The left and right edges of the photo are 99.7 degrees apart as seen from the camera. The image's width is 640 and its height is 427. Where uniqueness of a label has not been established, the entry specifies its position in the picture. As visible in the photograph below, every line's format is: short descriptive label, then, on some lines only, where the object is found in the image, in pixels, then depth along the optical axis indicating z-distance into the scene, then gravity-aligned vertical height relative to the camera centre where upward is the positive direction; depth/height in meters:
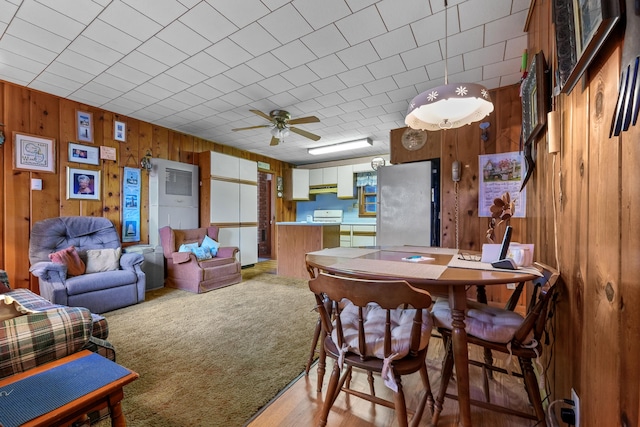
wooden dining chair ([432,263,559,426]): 1.12 -0.53
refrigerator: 3.33 +0.13
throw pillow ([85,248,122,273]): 3.08 -0.56
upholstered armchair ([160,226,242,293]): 3.71 -0.73
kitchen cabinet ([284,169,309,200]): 6.61 +0.74
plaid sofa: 0.92 -0.46
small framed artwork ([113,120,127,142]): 3.77 +1.15
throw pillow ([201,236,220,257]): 4.14 -0.50
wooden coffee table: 0.78 -0.56
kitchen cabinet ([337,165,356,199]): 6.11 +0.71
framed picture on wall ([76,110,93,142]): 3.43 +1.11
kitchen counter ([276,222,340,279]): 4.20 -0.45
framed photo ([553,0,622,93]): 0.65 +0.54
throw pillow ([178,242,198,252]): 3.89 -0.50
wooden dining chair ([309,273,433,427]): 0.97 -0.52
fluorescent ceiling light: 5.10 +1.33
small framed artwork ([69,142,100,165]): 3.37 +0.75
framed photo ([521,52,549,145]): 1.41 +0.65
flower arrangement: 1.53 +0.03
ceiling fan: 3.59 +1.18
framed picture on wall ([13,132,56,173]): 2.98 +0.67
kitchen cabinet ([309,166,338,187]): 6.32 +0.89
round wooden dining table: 1.13 -0.27
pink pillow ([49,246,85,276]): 2.81 -0.50
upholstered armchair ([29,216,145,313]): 2.64 -0.57
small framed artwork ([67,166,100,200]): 3.36 +0.36
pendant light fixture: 1.52 +0.69
